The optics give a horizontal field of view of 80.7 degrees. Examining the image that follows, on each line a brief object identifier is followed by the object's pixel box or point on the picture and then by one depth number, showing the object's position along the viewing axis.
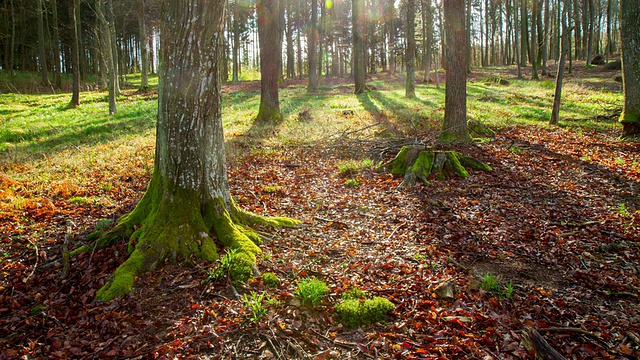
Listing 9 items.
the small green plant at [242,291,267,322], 3.75
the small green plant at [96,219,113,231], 5.50
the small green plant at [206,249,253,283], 4.37
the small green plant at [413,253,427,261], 5.07
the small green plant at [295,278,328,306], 4.00
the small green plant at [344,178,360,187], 8.20
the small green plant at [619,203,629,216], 6.02
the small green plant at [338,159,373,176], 9.03
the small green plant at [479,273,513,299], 4.21
